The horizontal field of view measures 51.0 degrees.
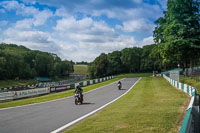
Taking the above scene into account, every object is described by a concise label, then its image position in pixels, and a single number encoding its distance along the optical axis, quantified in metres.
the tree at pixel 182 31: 35.16
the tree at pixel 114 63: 123.12
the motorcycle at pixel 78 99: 16.70
